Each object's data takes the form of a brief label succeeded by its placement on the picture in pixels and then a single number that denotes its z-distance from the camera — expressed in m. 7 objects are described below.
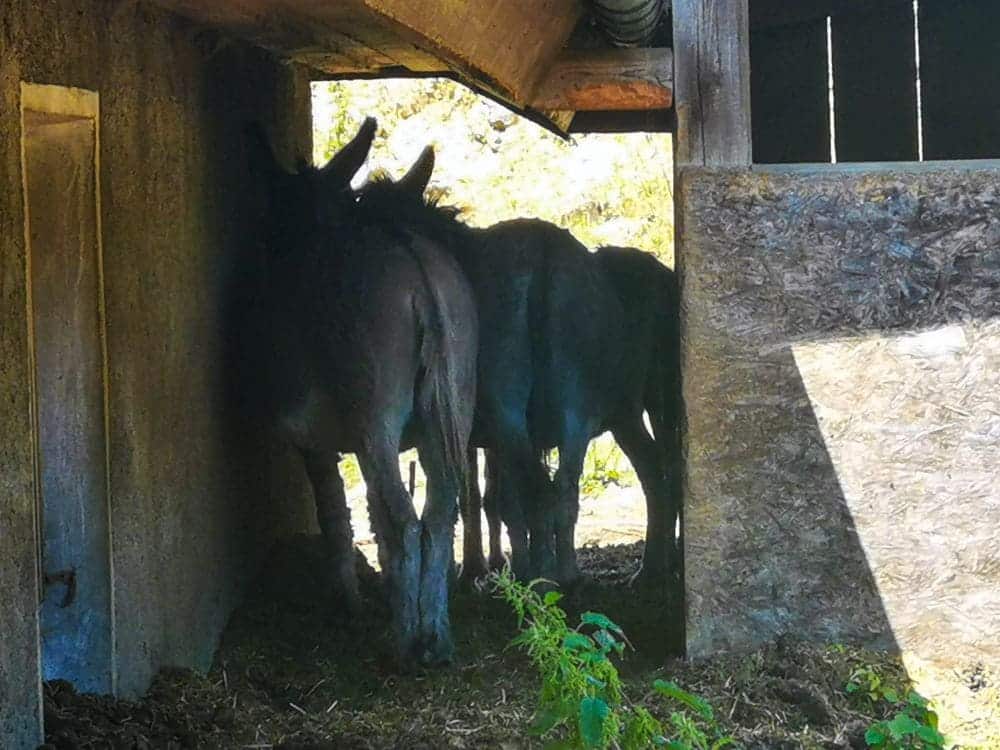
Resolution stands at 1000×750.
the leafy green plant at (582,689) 3.64
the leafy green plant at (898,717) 4.86
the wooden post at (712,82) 6.01
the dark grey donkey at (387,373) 6.14
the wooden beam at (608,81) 6.29
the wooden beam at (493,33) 4.83
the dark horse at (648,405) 8.07
